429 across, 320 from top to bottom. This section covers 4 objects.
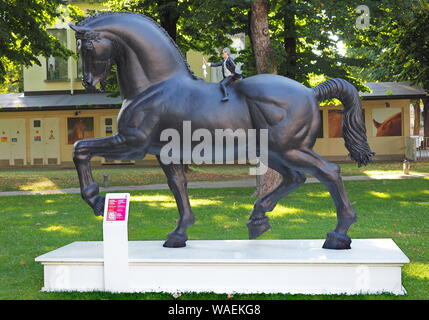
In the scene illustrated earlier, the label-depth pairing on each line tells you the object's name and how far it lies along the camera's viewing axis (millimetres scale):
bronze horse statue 5648
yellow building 29266
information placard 5285
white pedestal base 5152
